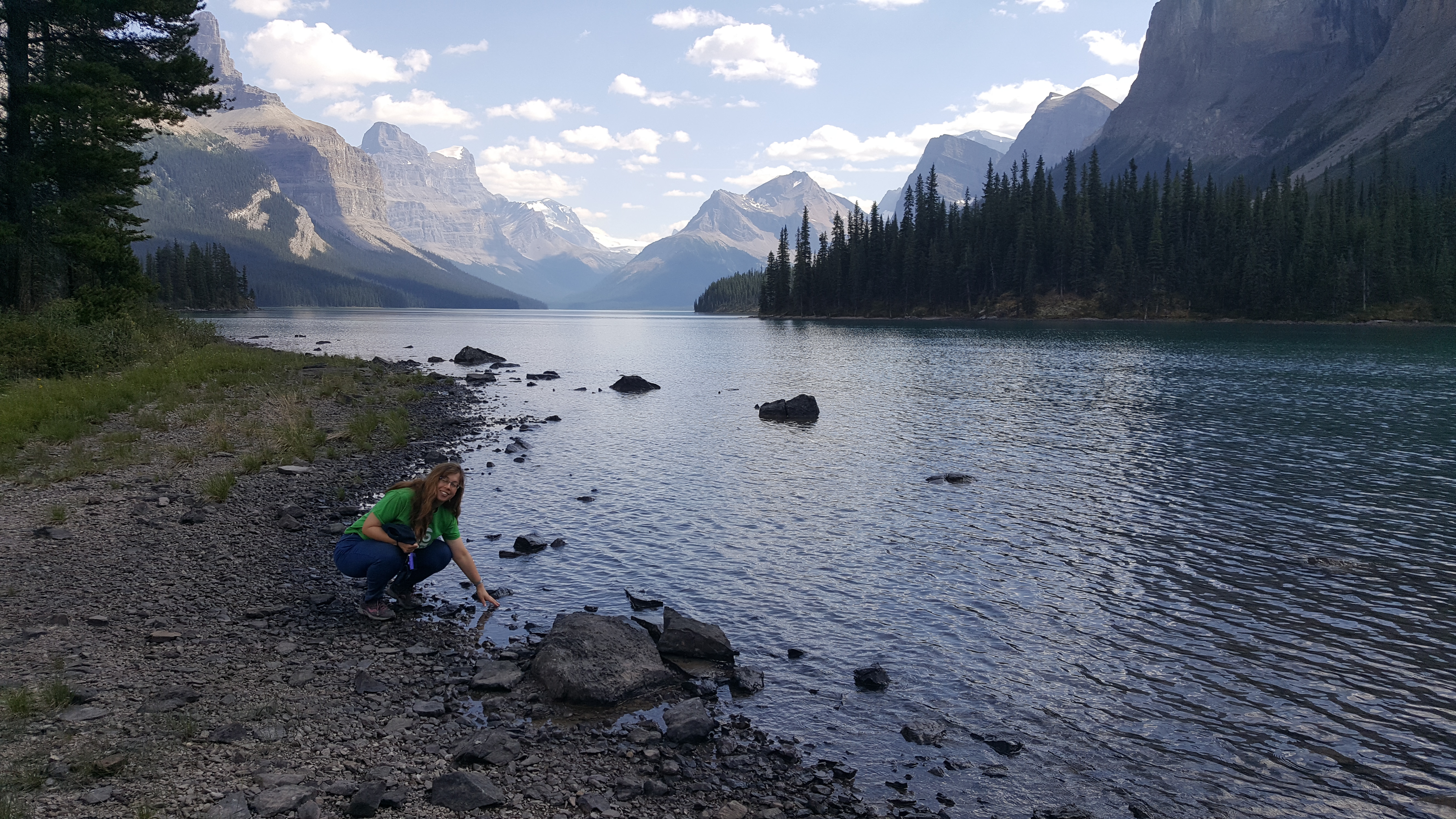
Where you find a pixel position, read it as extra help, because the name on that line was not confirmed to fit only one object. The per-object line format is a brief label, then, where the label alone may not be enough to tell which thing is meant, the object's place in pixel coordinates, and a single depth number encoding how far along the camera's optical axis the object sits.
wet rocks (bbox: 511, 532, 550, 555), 19.00
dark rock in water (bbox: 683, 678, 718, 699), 11.96
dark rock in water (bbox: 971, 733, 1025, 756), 10.65
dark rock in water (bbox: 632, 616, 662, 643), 13.68
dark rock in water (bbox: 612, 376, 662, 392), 57.78
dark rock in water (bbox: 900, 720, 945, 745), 10.89
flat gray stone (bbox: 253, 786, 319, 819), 7.66
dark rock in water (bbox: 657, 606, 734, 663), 13.10
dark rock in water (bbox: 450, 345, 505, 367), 80.38
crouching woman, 13.14
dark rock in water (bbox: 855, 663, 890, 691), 12.40
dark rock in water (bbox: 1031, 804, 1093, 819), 9.14
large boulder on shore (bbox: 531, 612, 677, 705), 11.45
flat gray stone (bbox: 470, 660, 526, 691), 11.42
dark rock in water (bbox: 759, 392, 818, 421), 44.28
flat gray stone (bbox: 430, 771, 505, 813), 8.18
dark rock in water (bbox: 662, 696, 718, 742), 10.39
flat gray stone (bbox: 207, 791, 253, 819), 7.43
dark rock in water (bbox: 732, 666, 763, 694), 12.15
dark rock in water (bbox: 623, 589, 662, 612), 15.62
